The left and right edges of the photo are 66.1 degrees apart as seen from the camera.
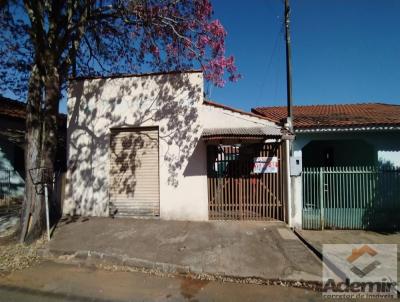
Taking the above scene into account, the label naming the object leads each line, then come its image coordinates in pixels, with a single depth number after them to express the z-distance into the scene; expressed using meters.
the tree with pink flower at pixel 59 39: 7.33
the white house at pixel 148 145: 8.91
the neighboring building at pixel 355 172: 8.57
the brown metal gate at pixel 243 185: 8.82
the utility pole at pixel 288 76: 8.68
